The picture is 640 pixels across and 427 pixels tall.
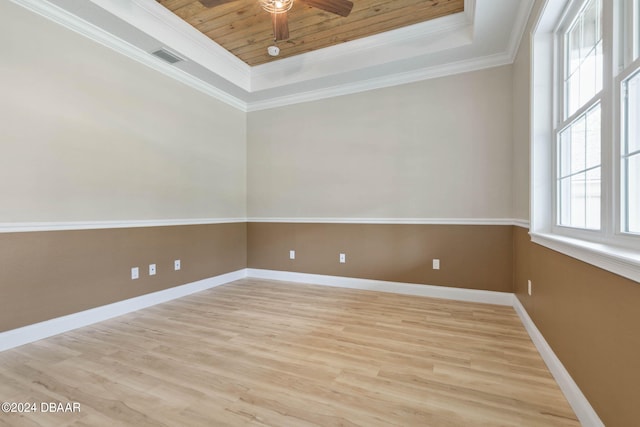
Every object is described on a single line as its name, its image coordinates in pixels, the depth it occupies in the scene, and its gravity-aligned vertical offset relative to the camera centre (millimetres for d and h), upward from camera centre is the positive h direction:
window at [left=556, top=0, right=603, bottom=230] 1458 +509
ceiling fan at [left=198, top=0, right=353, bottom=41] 2109 +1528
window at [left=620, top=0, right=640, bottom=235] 1138 +337
